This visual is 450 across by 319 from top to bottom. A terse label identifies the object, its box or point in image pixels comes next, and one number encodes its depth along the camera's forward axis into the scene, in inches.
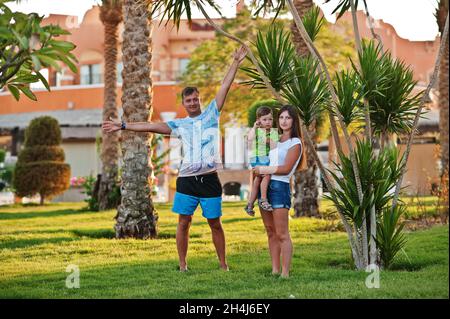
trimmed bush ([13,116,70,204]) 904.9
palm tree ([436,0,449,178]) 748.6
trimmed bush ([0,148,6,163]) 1098.1
